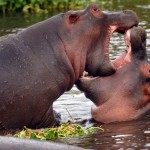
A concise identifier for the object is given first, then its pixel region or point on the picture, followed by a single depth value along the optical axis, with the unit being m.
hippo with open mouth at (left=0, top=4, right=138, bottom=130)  15.06
